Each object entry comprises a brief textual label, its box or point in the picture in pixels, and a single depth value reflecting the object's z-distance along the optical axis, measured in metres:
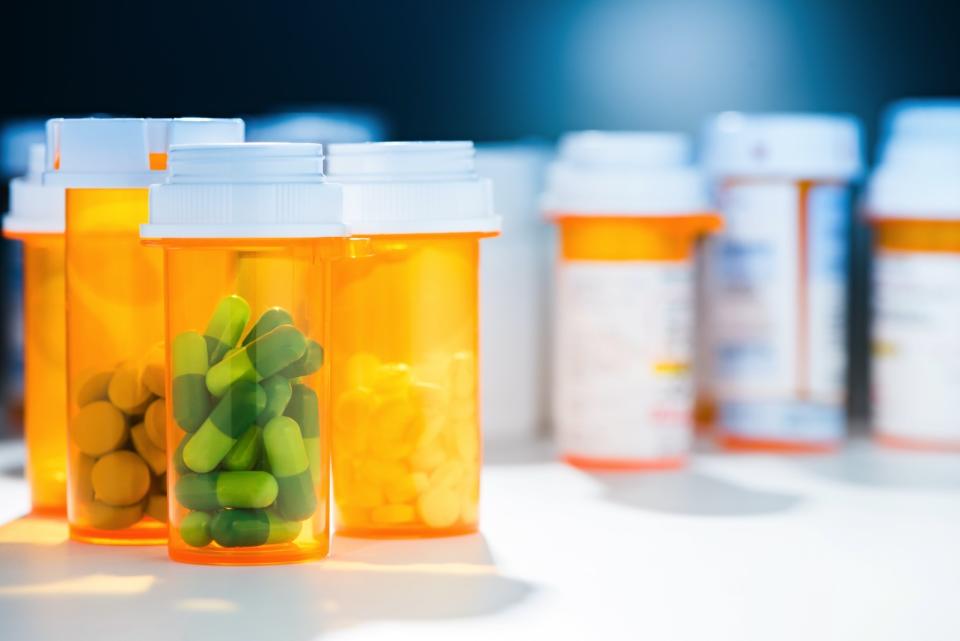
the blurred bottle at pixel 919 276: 0.69
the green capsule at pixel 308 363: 0.56
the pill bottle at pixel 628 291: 0.66
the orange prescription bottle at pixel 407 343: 0.58
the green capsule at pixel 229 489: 0.55
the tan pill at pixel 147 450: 0.58
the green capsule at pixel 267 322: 0.55
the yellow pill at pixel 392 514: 0.59
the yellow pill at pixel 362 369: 0.59
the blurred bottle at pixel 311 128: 0.72
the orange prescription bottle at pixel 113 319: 0.58
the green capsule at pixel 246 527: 0.56
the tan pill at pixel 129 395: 0.58
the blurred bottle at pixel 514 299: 0.70
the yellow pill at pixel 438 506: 0.59
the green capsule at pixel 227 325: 0.55
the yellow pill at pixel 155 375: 0.58
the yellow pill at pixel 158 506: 0.58
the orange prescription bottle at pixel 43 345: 0.61
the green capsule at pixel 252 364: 0.55
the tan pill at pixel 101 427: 0.58
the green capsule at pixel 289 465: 0.55
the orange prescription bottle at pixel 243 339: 0.55
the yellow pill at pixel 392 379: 0.58
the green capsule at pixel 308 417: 0.56
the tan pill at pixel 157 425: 0.58
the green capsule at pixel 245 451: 0.55
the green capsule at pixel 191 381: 0.56
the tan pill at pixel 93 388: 0.58
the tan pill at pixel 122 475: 0.58
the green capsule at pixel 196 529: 0.56
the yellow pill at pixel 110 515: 0.58
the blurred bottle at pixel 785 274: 0.69
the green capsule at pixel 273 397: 0.55
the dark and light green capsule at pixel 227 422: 0.55
